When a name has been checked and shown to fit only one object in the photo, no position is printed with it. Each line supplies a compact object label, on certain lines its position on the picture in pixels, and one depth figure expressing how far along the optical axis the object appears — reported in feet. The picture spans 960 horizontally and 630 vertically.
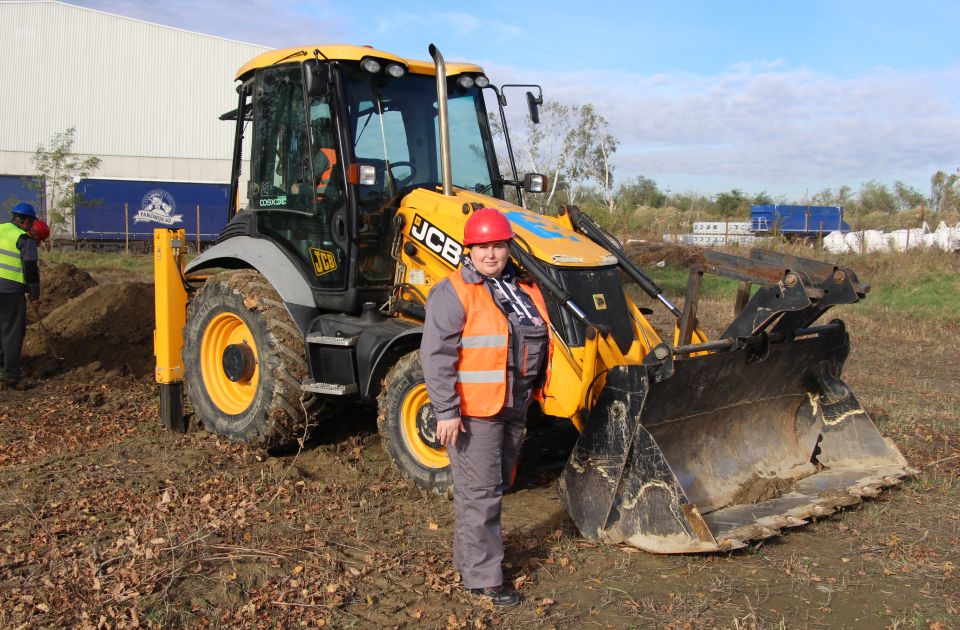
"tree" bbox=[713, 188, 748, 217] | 128.98
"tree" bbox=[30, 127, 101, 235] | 84.48
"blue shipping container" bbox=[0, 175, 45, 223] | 91.56
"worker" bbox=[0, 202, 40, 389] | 27.09
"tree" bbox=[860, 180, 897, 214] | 132.26
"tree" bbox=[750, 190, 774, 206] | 124.34
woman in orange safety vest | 12.23
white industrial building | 108.47
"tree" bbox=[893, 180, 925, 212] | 129.39
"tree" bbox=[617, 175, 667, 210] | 141.50
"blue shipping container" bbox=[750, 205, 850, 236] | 89.25
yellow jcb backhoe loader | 14.70
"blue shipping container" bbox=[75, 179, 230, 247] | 91.25
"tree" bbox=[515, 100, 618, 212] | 116.78
